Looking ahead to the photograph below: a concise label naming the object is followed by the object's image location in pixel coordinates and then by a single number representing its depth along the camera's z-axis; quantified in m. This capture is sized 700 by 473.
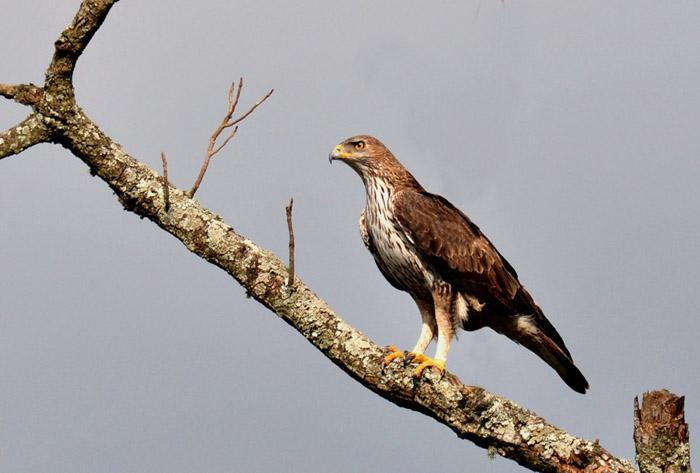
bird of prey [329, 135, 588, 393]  16.69
